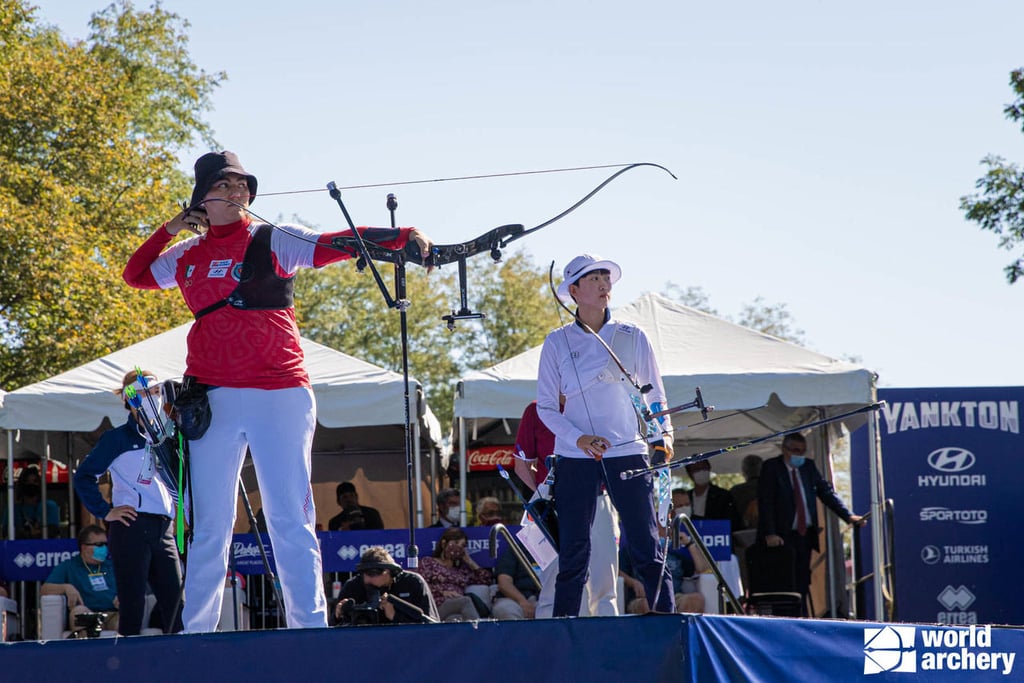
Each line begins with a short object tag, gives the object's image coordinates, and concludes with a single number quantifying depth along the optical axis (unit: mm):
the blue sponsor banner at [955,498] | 21625
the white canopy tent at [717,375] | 19625
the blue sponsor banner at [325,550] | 18516
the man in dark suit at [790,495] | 20047
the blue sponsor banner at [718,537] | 18375
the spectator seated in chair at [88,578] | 17641
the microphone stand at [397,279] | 9062
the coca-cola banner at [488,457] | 28891
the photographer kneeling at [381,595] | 13926
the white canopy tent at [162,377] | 19792
